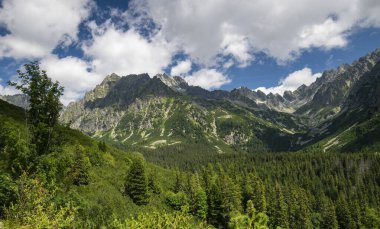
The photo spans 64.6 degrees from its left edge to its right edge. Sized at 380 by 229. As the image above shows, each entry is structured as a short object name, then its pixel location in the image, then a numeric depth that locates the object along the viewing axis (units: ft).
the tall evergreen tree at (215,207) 364.99
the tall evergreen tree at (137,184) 275.59
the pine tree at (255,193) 402.72
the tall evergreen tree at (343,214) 422.00
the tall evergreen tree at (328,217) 413.18
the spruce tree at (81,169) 241.41
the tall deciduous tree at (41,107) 94.79
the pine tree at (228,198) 361.30
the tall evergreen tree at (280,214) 373.20
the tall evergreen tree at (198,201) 350.43
